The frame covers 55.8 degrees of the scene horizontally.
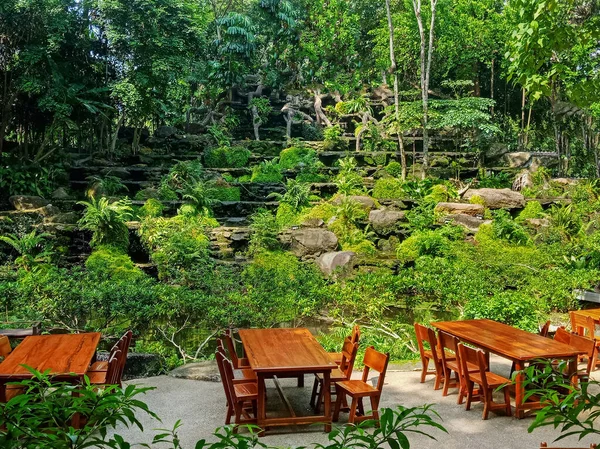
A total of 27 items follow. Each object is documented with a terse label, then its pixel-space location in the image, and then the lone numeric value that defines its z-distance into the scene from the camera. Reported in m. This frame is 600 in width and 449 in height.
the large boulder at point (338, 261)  13.35
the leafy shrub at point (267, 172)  20.86
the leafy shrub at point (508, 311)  8.64
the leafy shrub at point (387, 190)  19.33
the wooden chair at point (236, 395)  5.27
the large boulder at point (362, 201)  17.17
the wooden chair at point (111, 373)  5.14
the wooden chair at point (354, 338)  6.16
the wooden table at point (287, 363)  5.08
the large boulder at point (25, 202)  15.05
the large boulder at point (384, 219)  16.36
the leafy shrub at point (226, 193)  19.23
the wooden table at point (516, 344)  5.49
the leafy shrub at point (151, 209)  16.00
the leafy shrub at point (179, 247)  11.22
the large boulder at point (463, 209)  17.23
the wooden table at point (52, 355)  4.79
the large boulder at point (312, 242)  14.73
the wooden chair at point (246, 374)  5.56
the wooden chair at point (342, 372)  5.72
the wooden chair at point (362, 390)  5.34
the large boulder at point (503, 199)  18.08
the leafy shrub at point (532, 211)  17.50
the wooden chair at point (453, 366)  6.05
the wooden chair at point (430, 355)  6.52
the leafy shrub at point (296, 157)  21.86
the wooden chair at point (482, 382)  5.61
